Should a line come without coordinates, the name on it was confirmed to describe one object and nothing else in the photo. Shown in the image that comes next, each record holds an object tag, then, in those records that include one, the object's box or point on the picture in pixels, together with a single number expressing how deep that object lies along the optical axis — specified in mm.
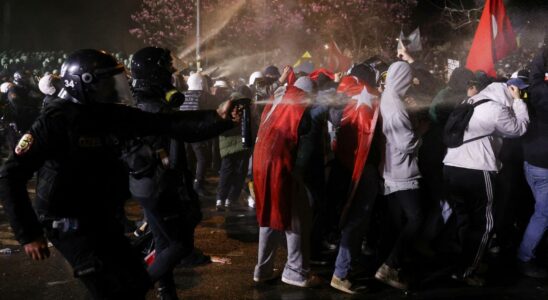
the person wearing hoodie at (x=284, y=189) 5129
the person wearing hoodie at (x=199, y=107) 8898
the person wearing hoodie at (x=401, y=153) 5016
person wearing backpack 5320
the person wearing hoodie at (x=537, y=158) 5793
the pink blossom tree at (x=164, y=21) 27266
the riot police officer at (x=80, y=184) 3262
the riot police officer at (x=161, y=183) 4375
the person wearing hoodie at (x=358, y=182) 5219
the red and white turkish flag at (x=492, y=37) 6984
